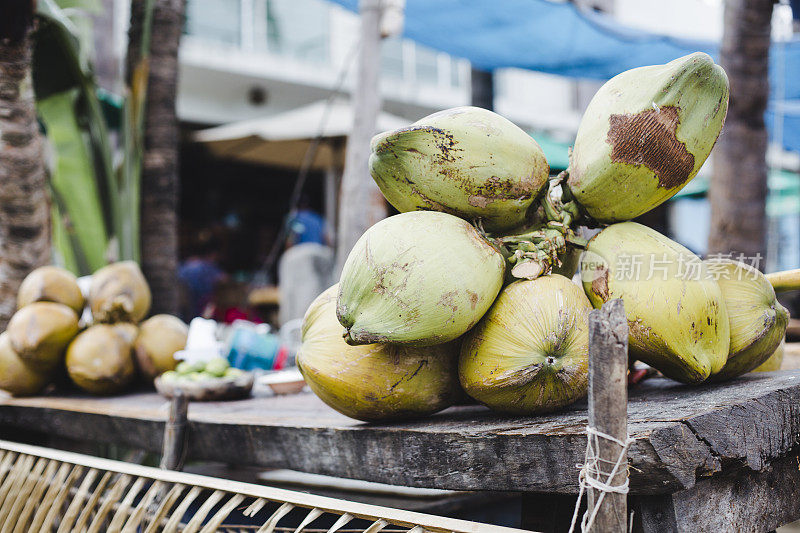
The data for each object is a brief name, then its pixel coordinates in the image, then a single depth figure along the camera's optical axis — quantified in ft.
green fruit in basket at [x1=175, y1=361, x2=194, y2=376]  7.72
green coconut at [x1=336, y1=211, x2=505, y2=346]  3.57
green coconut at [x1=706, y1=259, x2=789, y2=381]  4.24
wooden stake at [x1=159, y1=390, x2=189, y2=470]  5.57
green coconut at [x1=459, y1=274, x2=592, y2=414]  3.60
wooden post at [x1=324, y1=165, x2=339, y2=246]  27.76
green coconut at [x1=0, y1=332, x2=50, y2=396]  8.09
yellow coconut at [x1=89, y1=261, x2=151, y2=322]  8.50
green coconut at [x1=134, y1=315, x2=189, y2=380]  8.40
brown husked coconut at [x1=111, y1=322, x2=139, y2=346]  8.41
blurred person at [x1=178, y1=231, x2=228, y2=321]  23.94
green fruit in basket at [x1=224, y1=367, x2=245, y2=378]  7.74
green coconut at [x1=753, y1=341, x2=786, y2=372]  5.10
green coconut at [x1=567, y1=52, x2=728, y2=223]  4.00
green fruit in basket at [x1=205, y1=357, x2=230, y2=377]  7.63
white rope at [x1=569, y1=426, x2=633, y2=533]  2.93
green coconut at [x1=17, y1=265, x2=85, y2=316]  8.42
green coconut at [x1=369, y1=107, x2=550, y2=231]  4.07
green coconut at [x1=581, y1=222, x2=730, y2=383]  3.74
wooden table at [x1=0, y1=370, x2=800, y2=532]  3.15
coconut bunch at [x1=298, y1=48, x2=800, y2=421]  3.64
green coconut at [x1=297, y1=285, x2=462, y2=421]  4.00
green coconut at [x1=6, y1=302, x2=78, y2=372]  7.79
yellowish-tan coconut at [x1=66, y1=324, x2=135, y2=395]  7.88
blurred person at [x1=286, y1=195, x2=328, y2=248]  23.65
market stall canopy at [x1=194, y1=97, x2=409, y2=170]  22.15
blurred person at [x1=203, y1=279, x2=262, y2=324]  24.49
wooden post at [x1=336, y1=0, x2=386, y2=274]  13.52
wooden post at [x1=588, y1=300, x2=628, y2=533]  2.89
